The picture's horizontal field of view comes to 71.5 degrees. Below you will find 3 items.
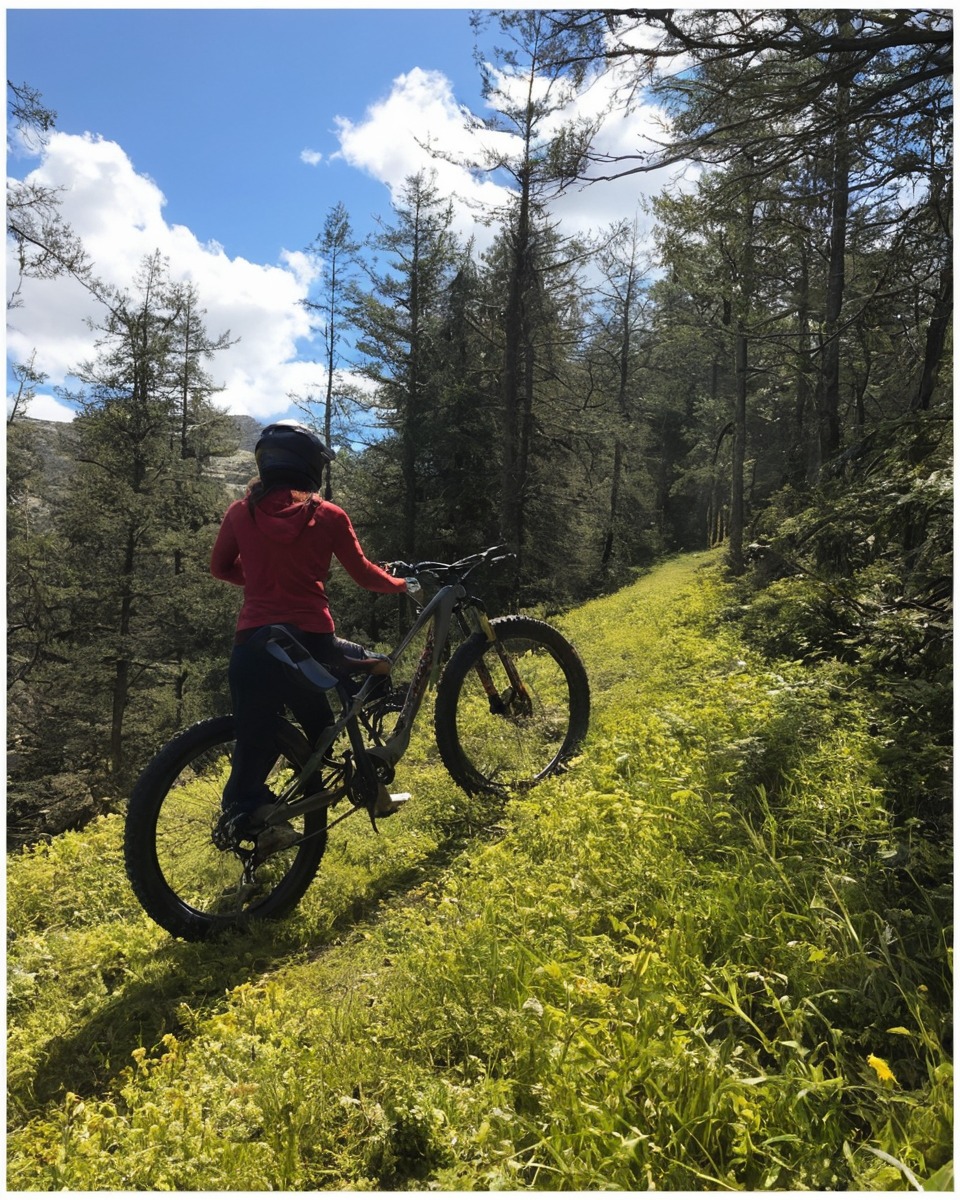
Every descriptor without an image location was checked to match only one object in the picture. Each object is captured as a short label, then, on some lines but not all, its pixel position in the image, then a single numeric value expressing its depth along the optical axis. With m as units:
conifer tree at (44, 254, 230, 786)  17.67
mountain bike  3.42
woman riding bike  3.40
